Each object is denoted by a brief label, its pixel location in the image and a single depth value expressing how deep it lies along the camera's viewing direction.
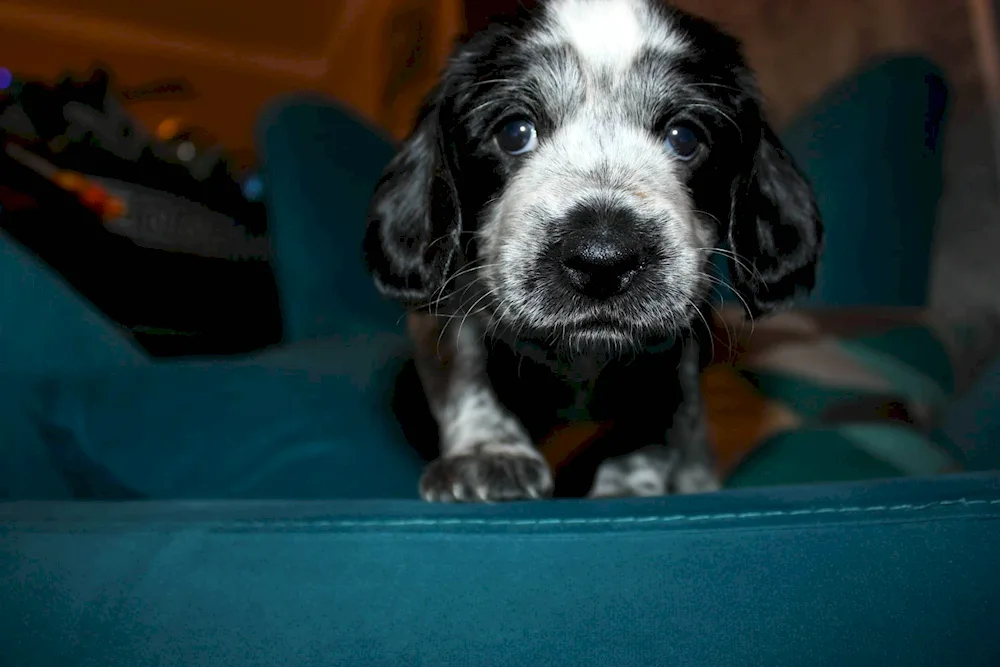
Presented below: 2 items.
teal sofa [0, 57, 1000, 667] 0.35
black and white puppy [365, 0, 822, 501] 0.44
